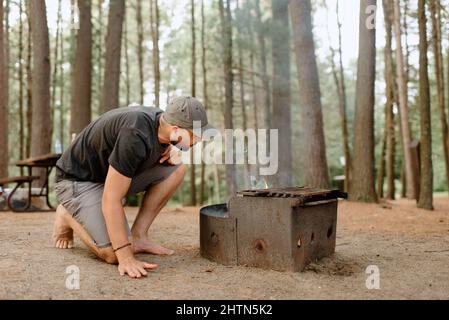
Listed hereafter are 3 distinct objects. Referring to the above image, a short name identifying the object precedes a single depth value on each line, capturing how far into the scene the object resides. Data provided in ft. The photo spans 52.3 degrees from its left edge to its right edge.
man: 9.62
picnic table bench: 21.29
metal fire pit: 10.23
